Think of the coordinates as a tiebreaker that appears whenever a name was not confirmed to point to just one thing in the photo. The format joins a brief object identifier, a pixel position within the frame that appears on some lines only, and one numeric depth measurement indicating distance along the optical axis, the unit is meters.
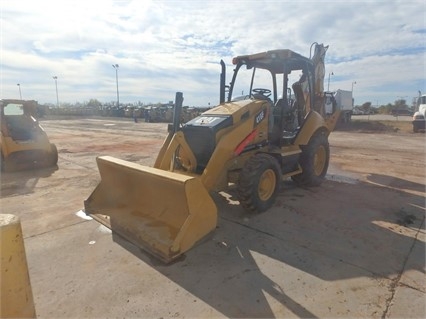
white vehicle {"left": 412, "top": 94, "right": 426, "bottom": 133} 19.66
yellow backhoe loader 3.79
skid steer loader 8.54
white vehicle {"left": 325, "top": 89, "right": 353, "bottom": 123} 24.66
